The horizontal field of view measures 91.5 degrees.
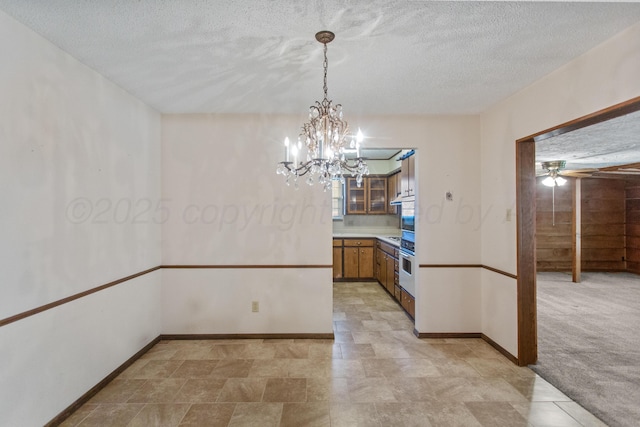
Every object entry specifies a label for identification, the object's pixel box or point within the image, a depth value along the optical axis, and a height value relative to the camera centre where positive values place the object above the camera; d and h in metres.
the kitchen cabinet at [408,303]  3.88 -1.19
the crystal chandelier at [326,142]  1.95 +0.46
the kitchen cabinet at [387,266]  4.93 -0.91
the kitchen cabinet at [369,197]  6.58 +0.34
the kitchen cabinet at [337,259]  6.10 -0.91
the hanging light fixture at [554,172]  5.67 +0.76
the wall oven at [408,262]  3.91 -0.65
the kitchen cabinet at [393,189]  5.89 +0.46
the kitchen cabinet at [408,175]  3.96 +0.51
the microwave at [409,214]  3.77 -0.02
